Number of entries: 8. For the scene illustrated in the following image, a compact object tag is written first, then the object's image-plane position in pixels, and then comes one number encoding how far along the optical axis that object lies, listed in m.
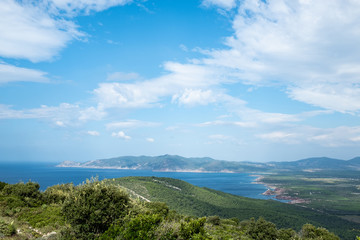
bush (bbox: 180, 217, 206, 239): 10.70
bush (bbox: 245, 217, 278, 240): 37.28
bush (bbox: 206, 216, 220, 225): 42.41
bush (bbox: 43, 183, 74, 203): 28.69
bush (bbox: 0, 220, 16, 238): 14.54
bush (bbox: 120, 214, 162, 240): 10.78
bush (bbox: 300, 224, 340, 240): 32.42
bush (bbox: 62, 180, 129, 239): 13.58
